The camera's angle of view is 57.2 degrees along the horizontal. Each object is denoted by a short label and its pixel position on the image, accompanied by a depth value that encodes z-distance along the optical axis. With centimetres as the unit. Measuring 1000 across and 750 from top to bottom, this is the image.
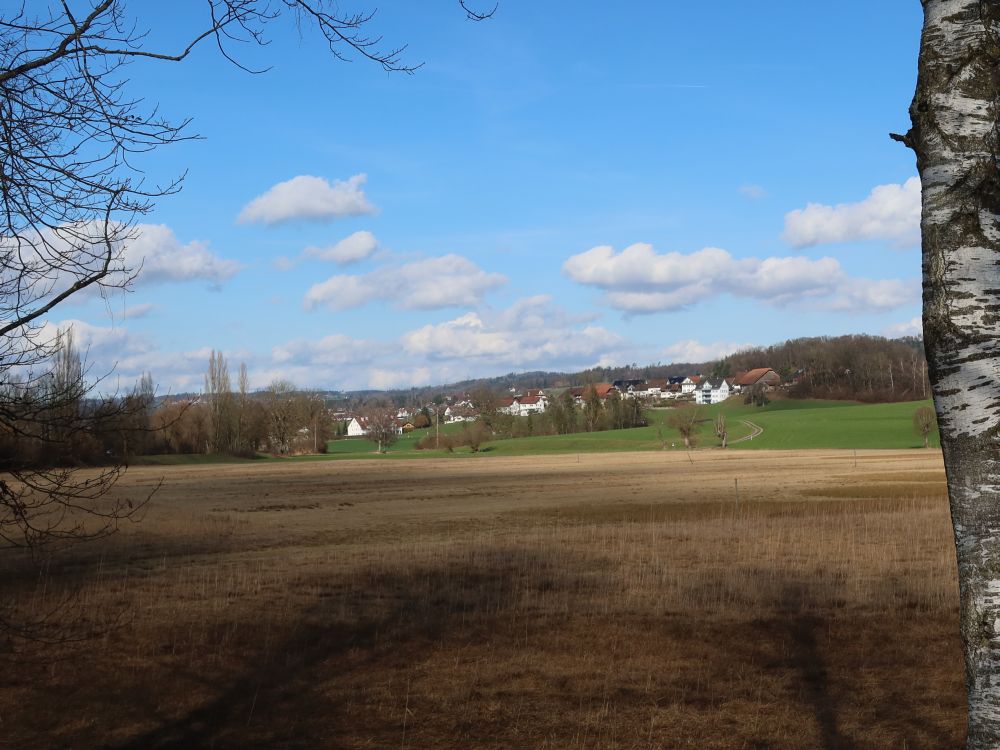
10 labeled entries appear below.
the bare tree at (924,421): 9400
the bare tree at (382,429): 13762
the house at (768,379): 18122
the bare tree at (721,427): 10994
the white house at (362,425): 18191
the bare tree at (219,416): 11125
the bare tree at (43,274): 538
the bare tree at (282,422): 12544
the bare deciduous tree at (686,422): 11119
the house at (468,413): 16838
